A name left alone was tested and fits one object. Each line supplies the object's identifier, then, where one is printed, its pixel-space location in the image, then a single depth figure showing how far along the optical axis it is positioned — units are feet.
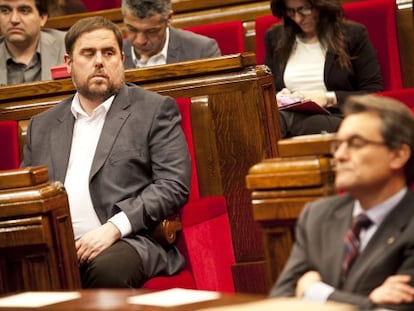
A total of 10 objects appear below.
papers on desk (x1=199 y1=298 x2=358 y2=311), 20.51
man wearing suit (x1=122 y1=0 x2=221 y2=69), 27.61
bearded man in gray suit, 24.28
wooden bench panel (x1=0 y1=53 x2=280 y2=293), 25.34
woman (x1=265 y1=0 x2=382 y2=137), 27.25
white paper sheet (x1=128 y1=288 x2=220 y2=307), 21.37
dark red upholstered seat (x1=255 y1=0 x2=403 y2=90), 27.66
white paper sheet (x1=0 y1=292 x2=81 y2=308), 21.50
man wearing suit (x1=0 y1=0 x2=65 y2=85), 28.42
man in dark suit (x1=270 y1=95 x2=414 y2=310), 21.42
